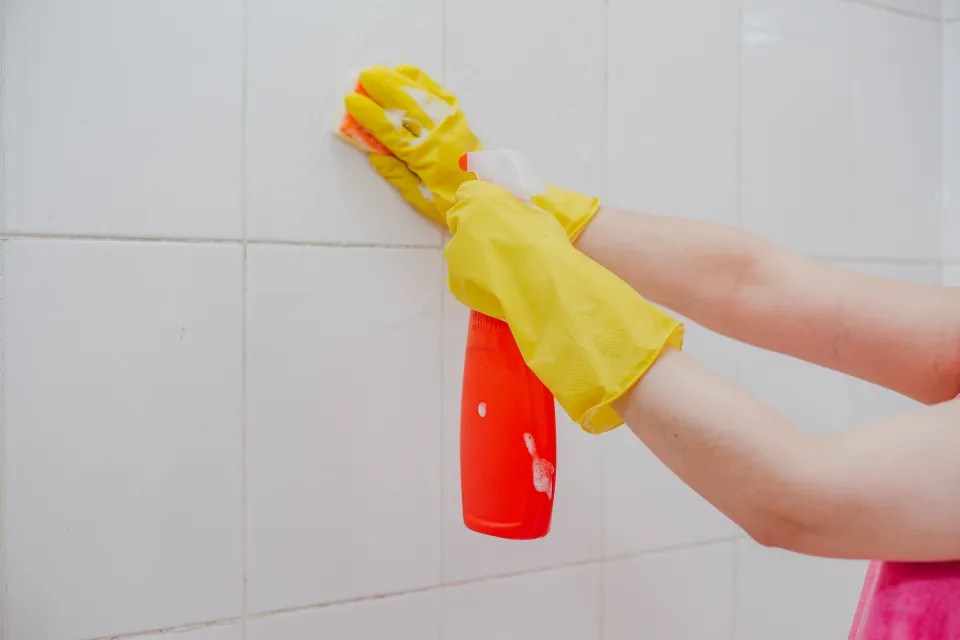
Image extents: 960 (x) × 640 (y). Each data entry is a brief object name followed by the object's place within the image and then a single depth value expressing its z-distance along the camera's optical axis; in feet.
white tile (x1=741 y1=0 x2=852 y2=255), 3.78
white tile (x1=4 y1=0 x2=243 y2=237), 2.44
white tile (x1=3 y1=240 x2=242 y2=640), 2.46
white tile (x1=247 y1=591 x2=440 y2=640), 2.80
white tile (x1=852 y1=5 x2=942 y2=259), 4.15
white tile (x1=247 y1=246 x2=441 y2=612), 2.78
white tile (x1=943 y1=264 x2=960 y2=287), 4.38
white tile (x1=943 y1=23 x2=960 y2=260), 4.42
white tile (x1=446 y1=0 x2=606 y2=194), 3.08
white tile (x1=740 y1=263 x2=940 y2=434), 3.83
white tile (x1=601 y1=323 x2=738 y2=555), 3.43
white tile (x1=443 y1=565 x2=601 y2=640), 3.12
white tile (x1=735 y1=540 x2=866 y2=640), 3.84
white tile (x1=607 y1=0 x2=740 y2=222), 3.42
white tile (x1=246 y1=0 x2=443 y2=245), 2.75
